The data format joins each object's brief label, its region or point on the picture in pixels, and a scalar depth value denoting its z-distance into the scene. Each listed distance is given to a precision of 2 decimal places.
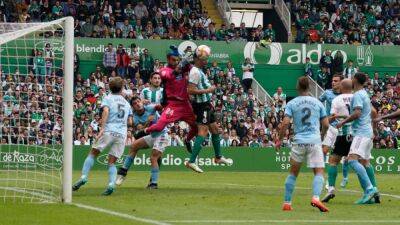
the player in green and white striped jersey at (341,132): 18.16
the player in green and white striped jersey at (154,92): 21.45
